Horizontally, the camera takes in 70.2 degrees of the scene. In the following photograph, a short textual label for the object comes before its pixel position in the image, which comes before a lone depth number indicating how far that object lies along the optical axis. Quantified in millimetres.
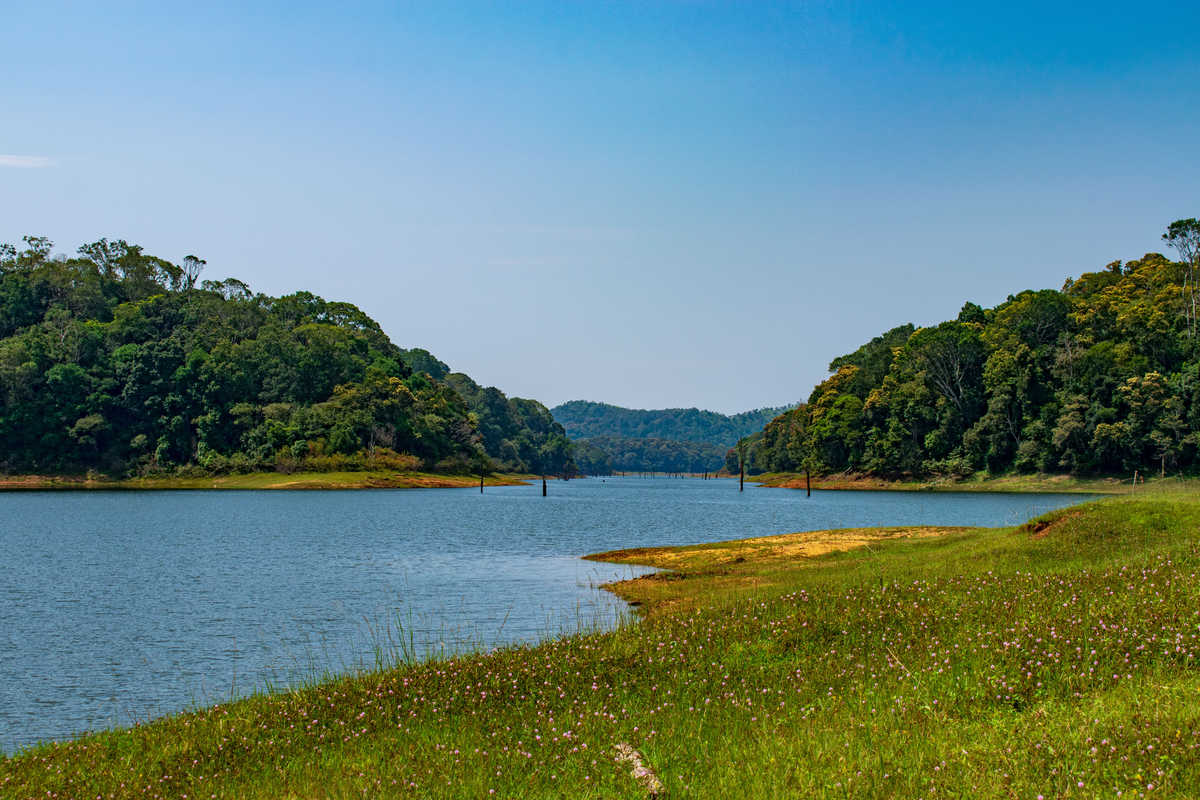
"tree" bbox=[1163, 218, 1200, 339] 150625
